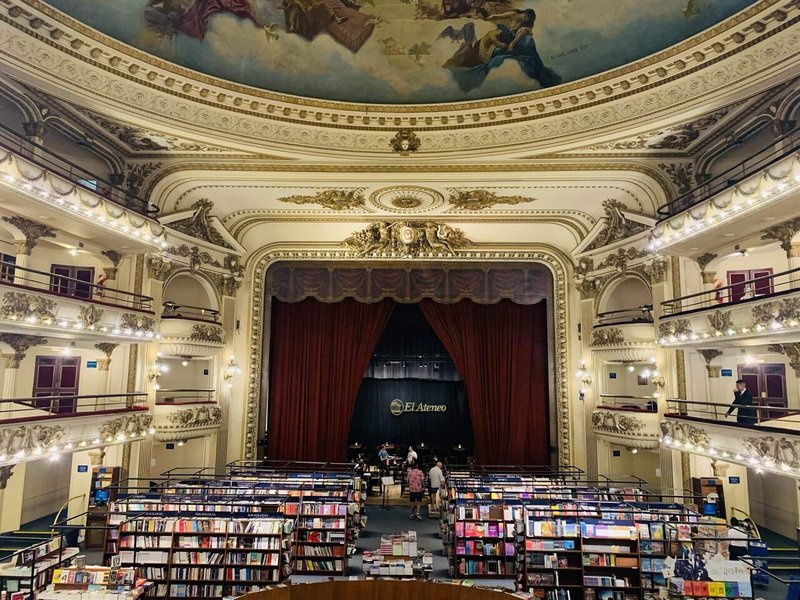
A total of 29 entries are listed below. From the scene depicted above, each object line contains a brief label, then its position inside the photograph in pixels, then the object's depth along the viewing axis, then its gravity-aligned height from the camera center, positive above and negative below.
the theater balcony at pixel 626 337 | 12.02 +0.96
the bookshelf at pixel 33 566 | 6.48 -2.41
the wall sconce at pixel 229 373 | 14.42 +0.08
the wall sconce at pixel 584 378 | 14.23 +0.01
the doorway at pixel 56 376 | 12.31 -0.03
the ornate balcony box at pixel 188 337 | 12.63 +0.94
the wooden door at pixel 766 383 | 11.74 -0.08
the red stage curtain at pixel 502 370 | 15.78 +0.23
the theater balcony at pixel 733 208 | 7.41 +2.69
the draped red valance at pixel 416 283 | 15.80 +2.76
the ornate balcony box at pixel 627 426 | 11.42 -1.07
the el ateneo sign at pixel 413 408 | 17.56 -1.00
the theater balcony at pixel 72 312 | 7.98 +1.08
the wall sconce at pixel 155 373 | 11.81 +0.05
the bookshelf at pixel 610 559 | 7.61 -2.57
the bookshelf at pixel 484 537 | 8.65 -2.56
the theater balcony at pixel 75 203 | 7.92 +2.88
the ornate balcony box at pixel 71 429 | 7.96 -0.92
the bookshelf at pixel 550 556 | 7.70 -2.56
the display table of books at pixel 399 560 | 7.11 -2.46
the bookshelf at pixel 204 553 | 7.86 -2.61
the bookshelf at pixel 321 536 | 8.91 -2.67
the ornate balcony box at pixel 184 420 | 12.02 -1.02
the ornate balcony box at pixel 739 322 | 7.57 +0.94
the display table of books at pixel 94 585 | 6.52 -2.61
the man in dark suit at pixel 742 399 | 8.70 -0.33
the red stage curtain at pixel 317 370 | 15.88 +0.19
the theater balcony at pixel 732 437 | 7.30 -0.90
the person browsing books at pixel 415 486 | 12.36 -2.49
